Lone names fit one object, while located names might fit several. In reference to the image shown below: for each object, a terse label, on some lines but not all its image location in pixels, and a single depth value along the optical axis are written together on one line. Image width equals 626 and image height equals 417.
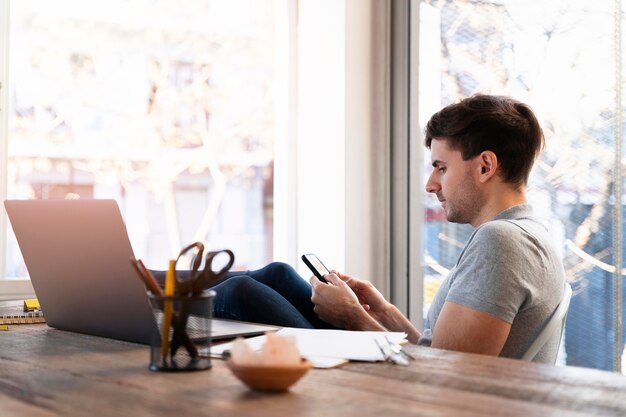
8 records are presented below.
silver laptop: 1.46
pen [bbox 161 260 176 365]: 1.24
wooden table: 1.00
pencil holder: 1.24
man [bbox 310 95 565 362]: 1.80
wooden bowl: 1.07
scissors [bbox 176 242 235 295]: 1.24
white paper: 1.36
